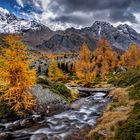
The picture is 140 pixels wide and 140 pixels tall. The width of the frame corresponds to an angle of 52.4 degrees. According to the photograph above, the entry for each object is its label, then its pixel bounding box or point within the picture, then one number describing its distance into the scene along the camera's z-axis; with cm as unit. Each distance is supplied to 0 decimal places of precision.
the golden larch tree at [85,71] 4197
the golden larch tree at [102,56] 4905
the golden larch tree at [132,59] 5925
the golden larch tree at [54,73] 5369
